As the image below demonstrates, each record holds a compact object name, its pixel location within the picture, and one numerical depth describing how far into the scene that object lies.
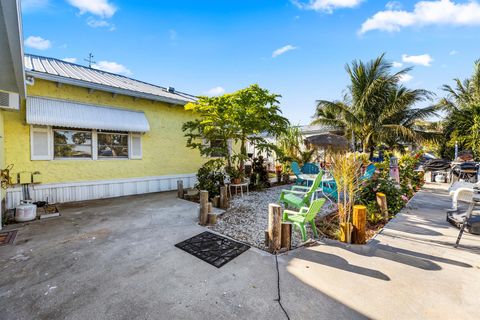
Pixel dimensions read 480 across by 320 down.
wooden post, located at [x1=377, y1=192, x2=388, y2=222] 4.97
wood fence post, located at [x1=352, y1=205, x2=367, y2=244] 3.62
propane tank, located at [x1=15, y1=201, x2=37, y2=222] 5.04
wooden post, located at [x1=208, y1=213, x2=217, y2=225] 4.79
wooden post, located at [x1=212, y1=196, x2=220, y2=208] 6.30
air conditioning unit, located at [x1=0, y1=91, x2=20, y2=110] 5.12
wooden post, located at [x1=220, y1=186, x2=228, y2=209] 6.18
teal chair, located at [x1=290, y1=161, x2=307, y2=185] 7.93
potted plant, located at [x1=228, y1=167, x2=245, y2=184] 7.78
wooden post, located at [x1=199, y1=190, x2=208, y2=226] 4.80
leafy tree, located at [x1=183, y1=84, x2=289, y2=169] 7.07
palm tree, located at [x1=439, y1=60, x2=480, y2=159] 12.19
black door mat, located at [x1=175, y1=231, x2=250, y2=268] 3.28
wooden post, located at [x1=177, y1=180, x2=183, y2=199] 7.58
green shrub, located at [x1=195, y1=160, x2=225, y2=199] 6.93
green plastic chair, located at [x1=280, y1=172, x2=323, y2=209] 4.62
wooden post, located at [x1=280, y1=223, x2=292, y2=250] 3.53
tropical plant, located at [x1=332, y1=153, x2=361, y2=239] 3.99
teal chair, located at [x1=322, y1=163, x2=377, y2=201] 5.96
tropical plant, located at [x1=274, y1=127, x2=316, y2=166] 10.89
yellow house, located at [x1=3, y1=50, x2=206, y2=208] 6.19
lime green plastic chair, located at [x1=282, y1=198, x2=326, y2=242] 3.53
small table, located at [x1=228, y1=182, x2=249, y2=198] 7.56
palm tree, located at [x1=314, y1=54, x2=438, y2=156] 12.86
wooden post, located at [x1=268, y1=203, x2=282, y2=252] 3.41
